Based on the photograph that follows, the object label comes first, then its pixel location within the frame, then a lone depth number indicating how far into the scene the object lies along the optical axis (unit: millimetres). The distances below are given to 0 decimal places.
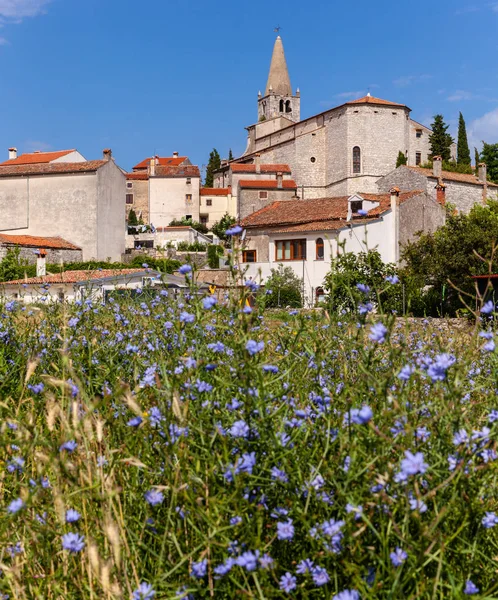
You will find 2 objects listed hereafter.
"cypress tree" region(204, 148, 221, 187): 86250
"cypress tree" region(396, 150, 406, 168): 63188
